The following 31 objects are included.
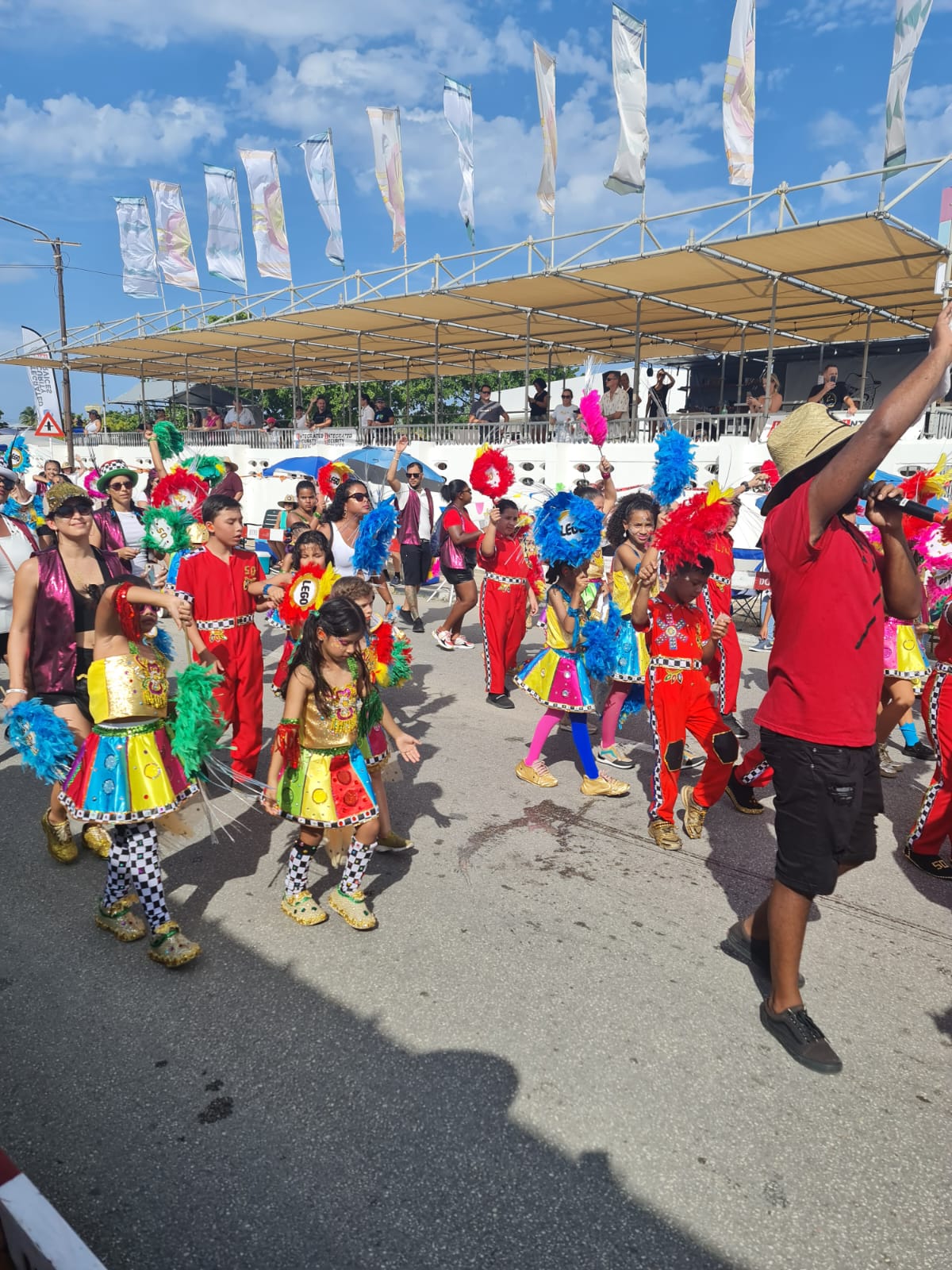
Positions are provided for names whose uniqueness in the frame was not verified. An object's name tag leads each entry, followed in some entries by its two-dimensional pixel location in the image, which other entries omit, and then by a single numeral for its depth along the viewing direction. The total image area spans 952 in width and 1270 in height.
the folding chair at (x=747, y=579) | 10.57
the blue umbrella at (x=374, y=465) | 14.00
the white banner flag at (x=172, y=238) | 27.67
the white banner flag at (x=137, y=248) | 27.95
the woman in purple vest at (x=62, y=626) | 3.99
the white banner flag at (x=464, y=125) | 17.97
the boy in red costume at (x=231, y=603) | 4.84
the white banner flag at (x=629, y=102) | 13.38
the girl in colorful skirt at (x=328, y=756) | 3.44
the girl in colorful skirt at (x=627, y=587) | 4.99
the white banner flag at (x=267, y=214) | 23.25
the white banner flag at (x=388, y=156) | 19.47
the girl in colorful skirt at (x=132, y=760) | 3.19
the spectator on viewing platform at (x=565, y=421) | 15.80
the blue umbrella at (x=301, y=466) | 15.41
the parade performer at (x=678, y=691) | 4.32
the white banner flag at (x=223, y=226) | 24.95
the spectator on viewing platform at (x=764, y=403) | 14.07
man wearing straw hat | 2.66
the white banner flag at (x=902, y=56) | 10.56
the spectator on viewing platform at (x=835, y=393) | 9.73
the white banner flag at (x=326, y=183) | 21.83
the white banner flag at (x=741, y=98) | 12.95
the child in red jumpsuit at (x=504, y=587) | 6.85
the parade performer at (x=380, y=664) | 3.89
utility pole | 28.52
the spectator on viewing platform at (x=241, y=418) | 24.78
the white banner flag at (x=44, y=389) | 23.84
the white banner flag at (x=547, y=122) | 15.42
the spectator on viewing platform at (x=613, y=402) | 15.06
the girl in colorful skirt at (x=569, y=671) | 5.09
